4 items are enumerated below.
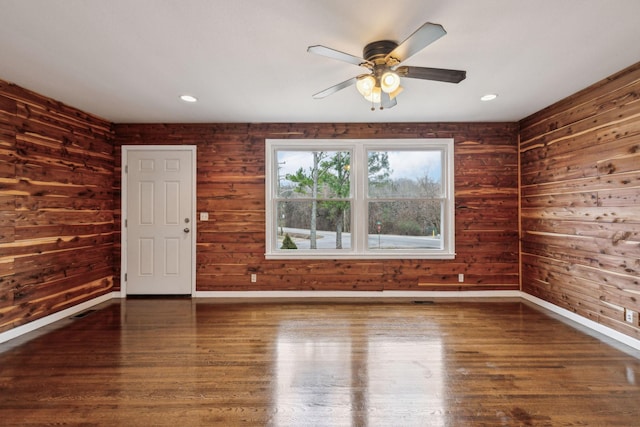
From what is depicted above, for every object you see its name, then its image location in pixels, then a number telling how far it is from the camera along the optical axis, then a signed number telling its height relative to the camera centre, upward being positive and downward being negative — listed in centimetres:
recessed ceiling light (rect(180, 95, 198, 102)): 327 +128
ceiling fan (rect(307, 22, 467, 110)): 195 +102
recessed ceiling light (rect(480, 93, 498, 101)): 327 +128
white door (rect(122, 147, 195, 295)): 426 -6
